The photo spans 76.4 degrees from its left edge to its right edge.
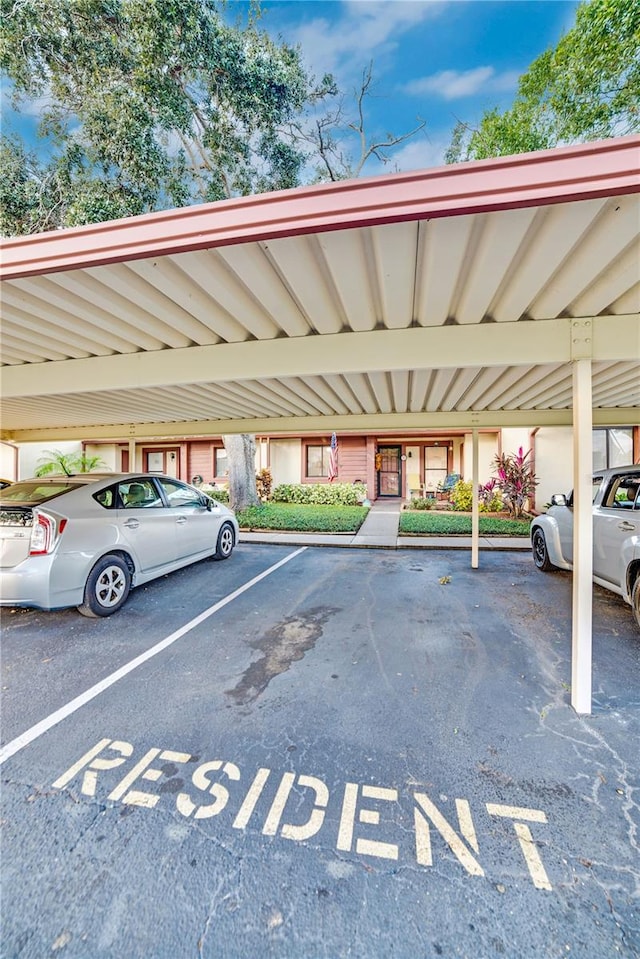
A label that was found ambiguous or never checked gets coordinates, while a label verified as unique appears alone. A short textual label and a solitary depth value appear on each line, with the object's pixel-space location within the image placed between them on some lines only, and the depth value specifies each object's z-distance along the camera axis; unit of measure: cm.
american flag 1404
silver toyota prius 365
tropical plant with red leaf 1070
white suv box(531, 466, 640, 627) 398
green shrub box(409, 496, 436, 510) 1285
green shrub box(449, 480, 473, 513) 1218
